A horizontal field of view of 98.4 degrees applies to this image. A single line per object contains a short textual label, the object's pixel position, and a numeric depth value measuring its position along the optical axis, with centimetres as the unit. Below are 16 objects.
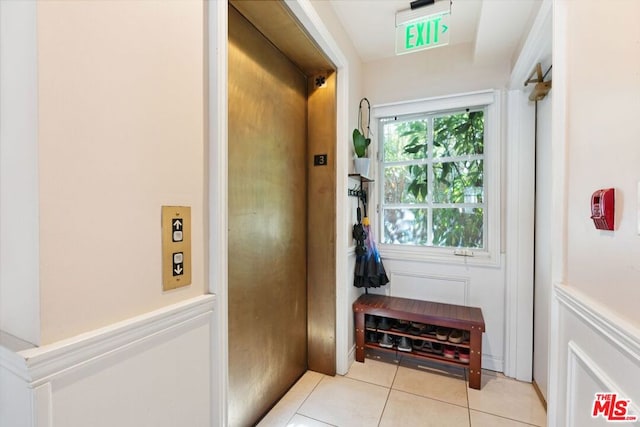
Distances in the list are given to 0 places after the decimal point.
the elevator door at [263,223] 146
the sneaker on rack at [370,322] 229
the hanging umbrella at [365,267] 227
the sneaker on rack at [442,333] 205
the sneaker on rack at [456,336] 201
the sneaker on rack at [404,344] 216
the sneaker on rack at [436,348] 214
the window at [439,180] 226
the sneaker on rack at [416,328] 216
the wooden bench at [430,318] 193
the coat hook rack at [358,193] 226
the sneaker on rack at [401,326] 221
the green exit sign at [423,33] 189
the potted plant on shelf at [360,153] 218
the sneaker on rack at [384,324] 224
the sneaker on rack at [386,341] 222
